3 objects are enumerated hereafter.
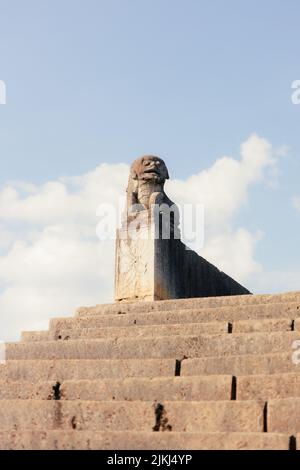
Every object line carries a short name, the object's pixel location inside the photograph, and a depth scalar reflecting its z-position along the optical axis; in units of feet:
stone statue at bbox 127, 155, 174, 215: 68.49
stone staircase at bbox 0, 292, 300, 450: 35.40
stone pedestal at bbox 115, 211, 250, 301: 64.85
